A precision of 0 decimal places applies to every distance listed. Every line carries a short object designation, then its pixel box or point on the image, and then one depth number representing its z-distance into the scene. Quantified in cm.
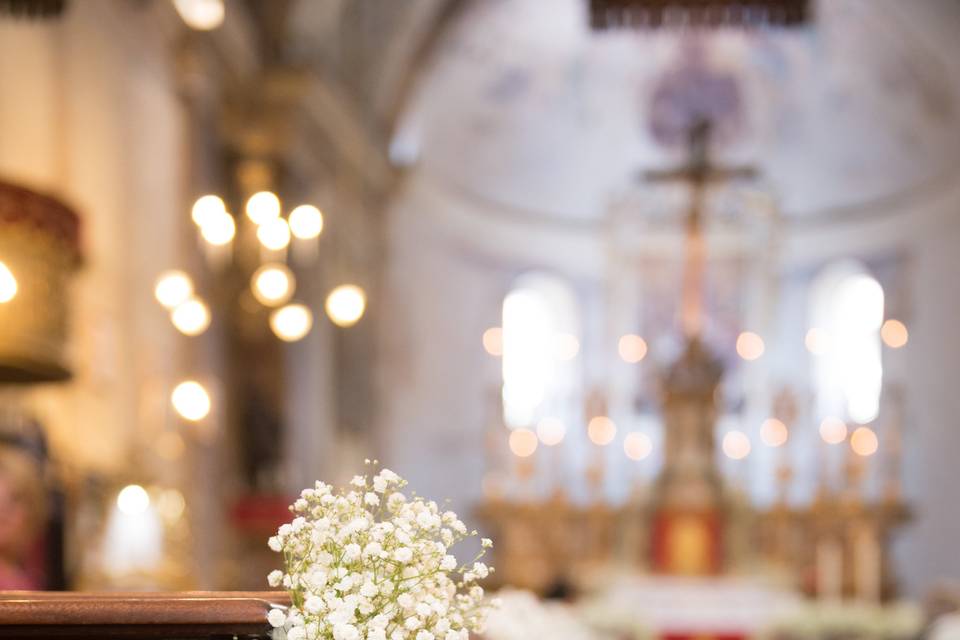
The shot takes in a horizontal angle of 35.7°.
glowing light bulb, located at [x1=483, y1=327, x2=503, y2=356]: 2053
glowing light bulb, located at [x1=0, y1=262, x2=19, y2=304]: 658
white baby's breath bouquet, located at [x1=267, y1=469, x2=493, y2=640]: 270
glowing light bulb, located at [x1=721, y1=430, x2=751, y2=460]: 1980
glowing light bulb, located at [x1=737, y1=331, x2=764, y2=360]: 2048
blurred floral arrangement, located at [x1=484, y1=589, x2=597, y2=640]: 488
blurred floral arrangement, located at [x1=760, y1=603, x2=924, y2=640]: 1010
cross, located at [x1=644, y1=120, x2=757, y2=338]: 1680
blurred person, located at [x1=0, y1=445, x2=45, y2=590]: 720
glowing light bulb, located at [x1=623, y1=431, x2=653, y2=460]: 2022
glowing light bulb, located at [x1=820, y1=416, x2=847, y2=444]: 1934
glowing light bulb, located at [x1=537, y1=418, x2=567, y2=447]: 2005
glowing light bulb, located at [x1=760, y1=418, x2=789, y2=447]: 1922
